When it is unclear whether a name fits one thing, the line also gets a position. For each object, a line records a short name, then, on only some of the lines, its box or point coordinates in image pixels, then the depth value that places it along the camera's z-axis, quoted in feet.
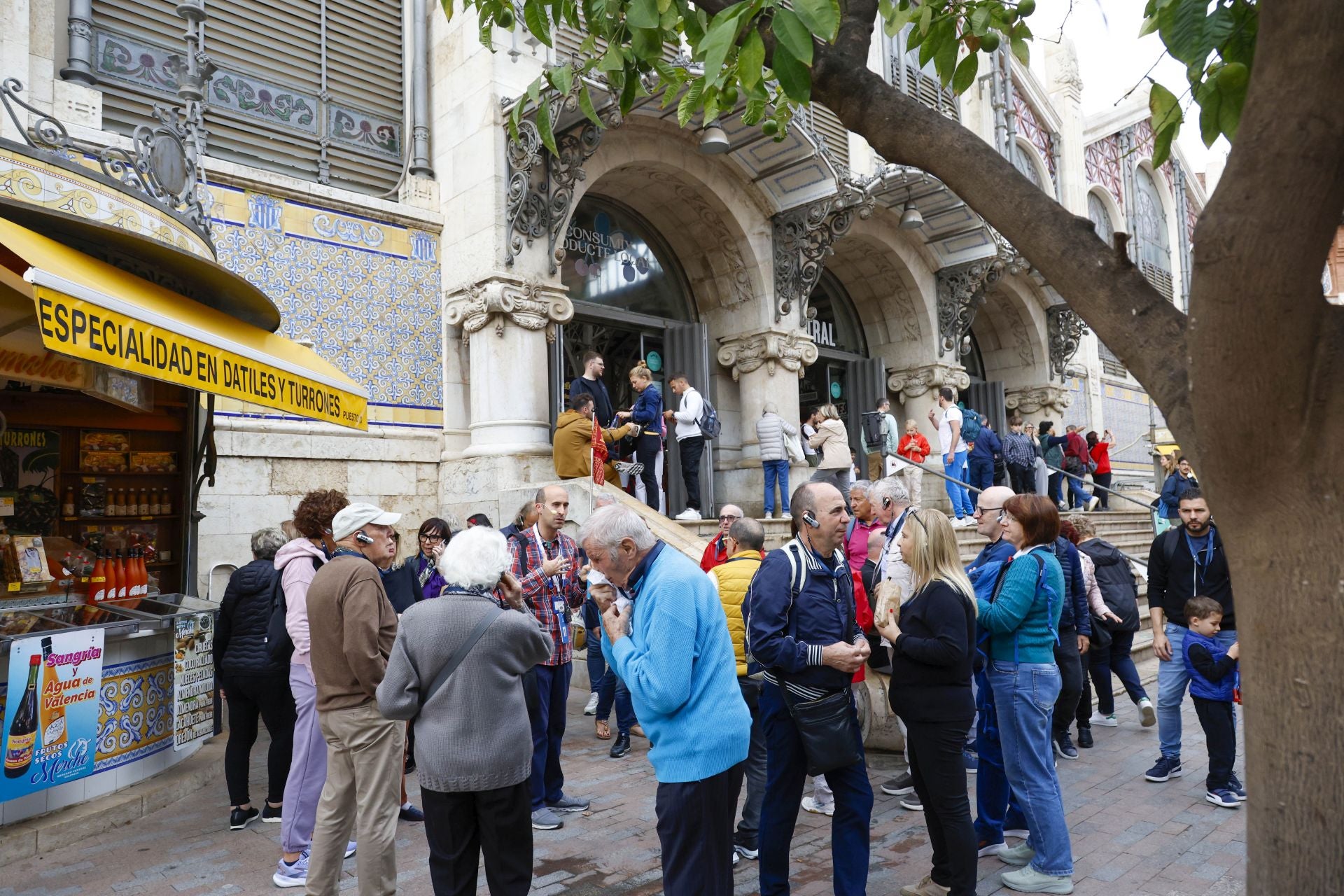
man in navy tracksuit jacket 11.82
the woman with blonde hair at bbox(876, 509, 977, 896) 12.01
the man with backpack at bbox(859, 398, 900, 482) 42.60
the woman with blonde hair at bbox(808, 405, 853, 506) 37.37
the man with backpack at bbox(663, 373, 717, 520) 34.71
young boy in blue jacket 16.88
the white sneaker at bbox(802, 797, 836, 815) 16.76
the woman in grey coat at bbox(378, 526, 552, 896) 10.53
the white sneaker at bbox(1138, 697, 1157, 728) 22.90
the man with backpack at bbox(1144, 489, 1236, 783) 17.94
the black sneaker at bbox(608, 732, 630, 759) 20.70
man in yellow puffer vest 14.93
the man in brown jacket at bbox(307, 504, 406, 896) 12.29
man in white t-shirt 41.93
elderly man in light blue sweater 9.38
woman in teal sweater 13.41
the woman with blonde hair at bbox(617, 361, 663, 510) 32.81
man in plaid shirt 16.44
